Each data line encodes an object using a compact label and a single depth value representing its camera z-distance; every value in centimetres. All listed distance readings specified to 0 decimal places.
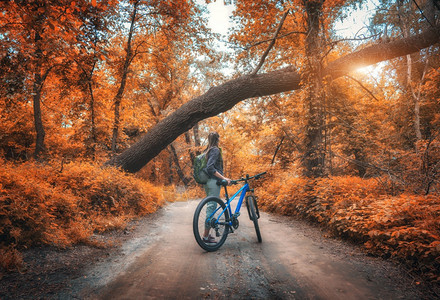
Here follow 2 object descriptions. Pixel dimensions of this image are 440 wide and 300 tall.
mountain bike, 381
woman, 407
